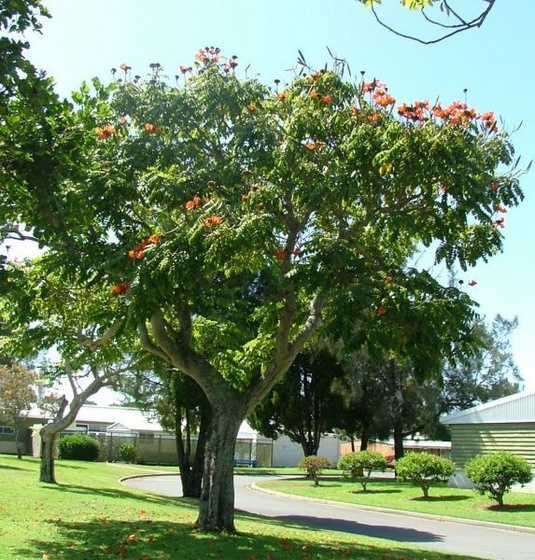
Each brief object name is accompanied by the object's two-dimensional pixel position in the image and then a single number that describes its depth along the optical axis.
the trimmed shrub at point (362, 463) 31.09
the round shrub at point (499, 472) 22.45
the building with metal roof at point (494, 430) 28.44
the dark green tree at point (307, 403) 40.00
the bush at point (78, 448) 42.81
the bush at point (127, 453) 47.06
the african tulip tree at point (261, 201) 9.56
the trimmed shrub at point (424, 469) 26.11
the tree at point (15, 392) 41.44
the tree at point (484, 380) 43.19
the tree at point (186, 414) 22.12
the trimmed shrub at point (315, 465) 34.34
